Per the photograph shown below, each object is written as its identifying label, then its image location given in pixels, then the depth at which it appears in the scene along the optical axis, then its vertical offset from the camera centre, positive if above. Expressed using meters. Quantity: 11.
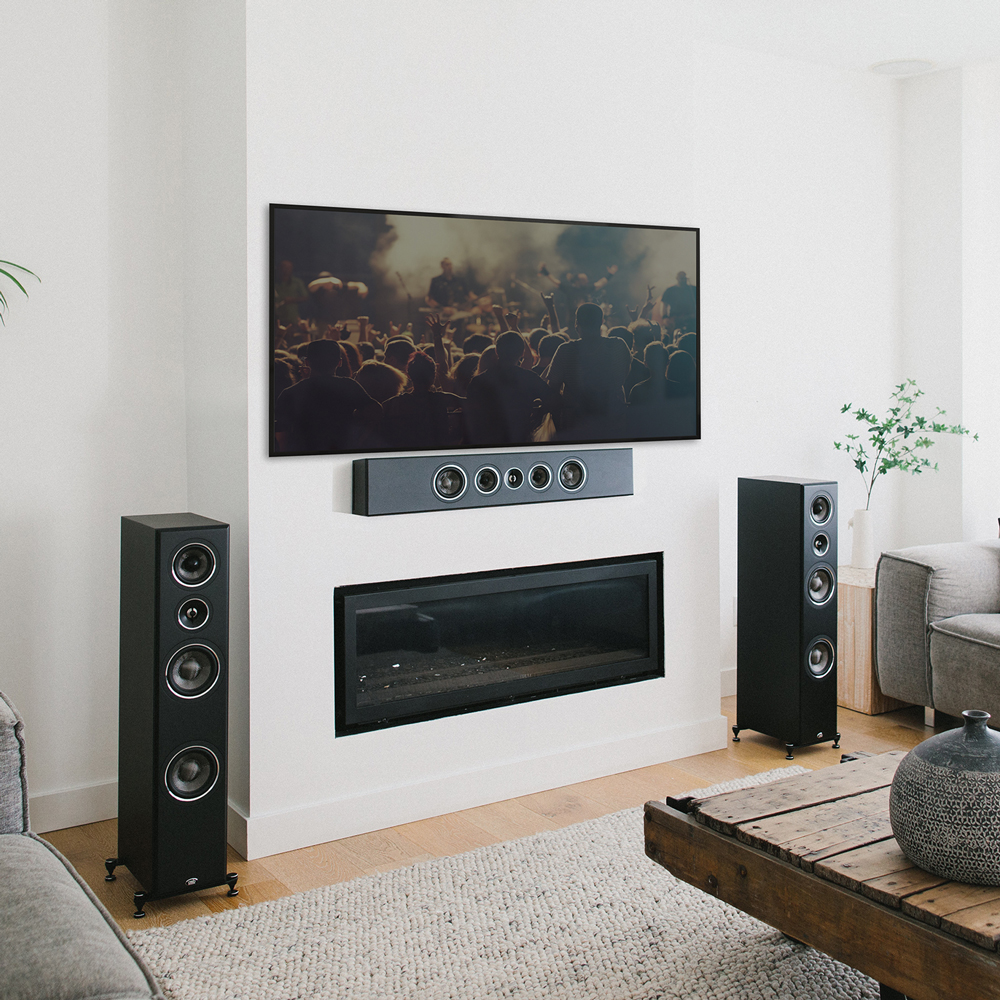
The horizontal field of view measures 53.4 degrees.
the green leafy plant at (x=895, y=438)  4.26 +0.25
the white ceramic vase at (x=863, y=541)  4.25 -0.20
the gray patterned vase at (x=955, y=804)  1.59 -0.50
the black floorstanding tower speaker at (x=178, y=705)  2.38 -0.51
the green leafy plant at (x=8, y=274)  2.72 +0.61
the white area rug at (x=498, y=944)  2.07 -1.01
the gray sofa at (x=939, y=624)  3.32 -0.45
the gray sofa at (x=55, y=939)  1.25 -0.60
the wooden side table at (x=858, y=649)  3.83 -0.61
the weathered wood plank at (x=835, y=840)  1.76 -0.63
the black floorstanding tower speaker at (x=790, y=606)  3.39 -0.39
